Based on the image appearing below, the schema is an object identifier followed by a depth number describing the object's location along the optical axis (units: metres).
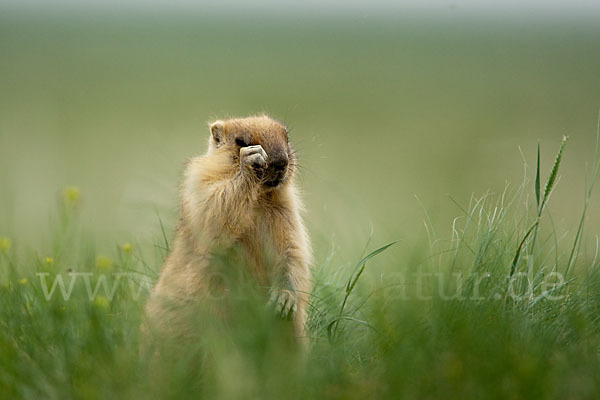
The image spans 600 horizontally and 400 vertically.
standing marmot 7.81
